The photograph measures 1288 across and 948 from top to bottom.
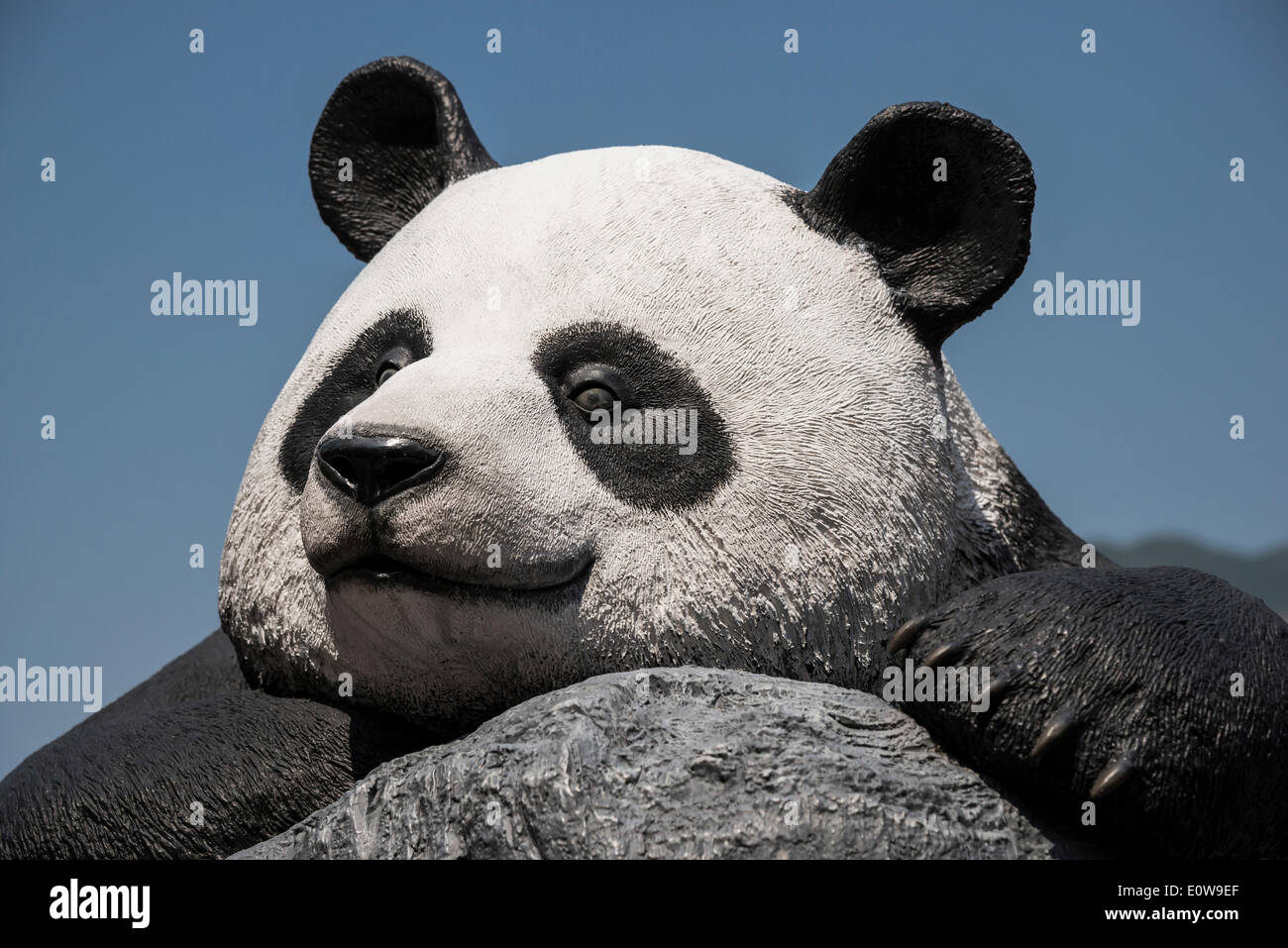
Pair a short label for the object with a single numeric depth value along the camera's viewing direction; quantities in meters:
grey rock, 2.60
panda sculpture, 2.87
